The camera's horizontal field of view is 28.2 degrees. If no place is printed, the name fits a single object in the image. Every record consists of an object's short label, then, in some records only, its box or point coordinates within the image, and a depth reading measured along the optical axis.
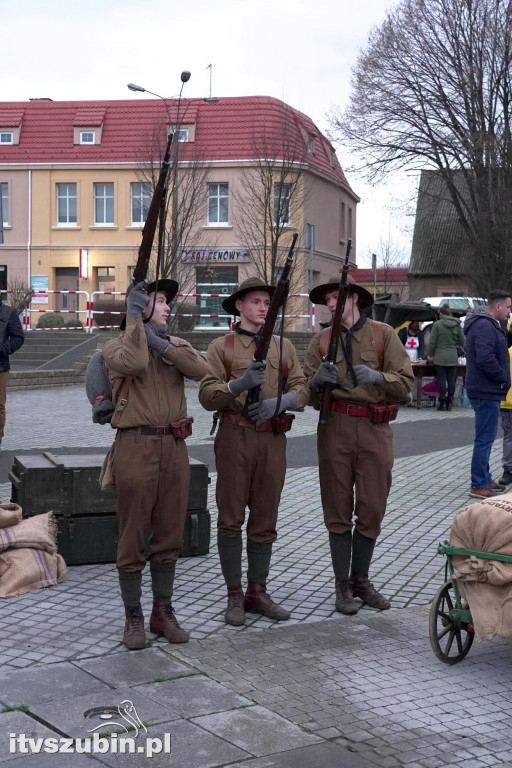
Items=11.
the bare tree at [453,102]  30.25
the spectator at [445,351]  18.33
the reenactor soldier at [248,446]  5.75
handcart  5.09
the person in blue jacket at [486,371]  9.46
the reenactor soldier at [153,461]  5.33
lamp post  22.84
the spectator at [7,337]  11.28
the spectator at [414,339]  20.77
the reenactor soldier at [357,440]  6.01
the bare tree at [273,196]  30.42
